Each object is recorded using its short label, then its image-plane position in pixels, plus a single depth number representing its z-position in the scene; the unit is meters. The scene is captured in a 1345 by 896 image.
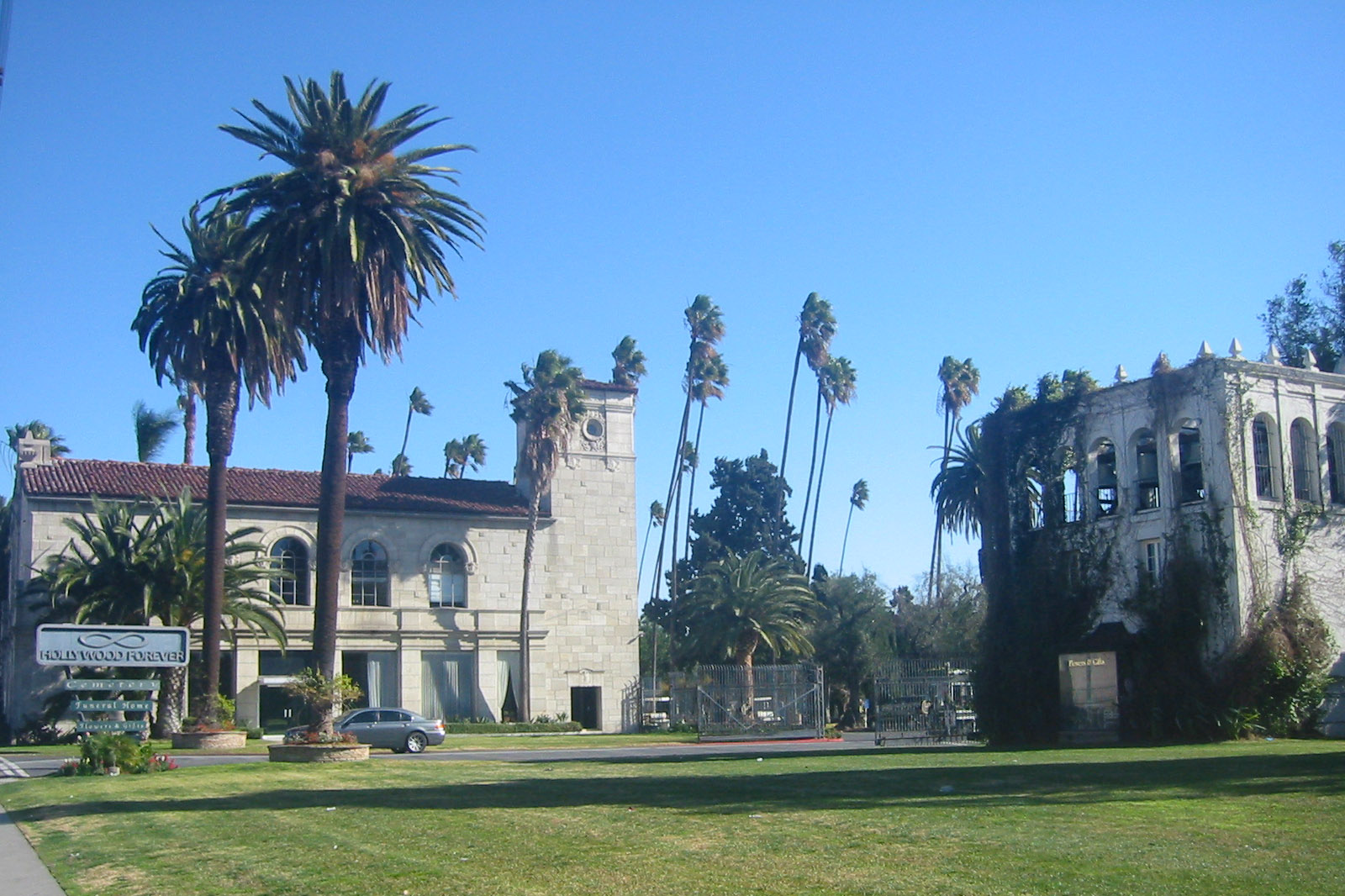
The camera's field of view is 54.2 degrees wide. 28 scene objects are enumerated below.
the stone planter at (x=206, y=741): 37.38
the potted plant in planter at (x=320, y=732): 30.23
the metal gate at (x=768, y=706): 46.34
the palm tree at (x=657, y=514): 114.00
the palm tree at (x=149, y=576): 45.41
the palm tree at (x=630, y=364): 74.88
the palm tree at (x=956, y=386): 85.69
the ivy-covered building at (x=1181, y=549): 33.03
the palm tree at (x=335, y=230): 34.03
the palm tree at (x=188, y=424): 68.38
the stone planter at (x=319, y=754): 30.12
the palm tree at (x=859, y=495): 106.38
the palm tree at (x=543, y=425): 58.69
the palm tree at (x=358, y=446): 103.38
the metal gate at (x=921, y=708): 37.38
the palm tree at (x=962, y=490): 72.50
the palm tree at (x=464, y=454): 100.19
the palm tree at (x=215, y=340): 41.91
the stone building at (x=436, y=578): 52.38
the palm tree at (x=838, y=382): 84.19
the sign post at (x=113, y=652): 28.34
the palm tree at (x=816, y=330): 83.12
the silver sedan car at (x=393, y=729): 38.91
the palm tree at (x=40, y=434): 74.44
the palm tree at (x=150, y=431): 70.25
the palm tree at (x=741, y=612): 57.28
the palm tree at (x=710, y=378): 79.88
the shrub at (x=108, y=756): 25.73
